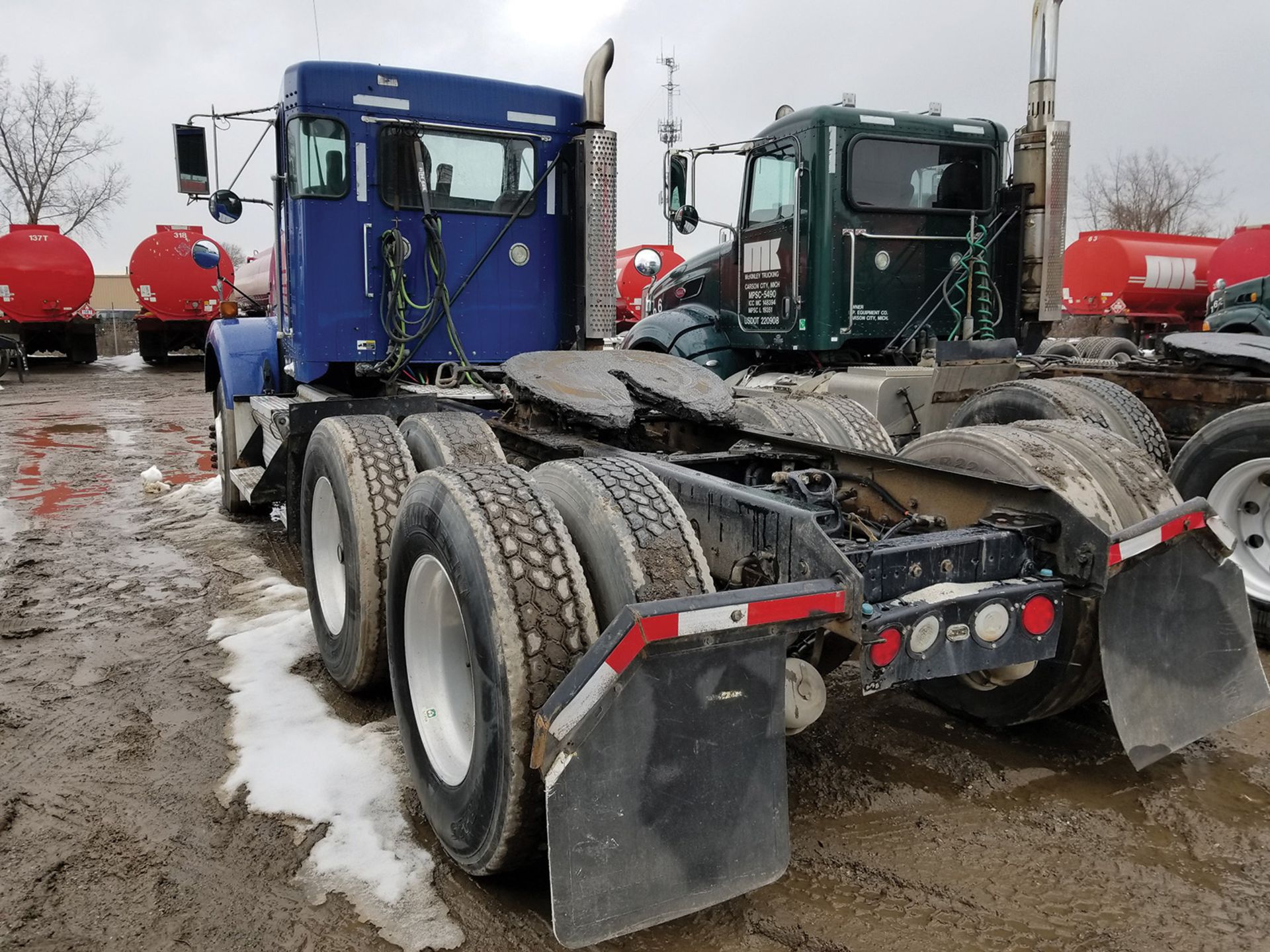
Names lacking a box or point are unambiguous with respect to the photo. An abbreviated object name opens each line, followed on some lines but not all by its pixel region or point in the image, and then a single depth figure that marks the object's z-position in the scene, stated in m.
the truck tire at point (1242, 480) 4.68
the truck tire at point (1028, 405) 5.47
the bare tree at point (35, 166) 37.28
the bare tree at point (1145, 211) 43.62
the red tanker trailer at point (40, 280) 21.77
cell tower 41.97
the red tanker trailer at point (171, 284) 23.22
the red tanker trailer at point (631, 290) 24.94
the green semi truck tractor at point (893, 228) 7.83
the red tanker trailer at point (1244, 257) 15.79
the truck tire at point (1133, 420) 5.51
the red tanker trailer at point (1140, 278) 18.23
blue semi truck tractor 2.22
